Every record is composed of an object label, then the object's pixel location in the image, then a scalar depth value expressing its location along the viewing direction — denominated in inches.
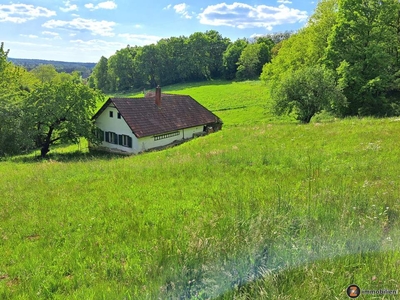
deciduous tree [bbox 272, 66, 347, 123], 989.2
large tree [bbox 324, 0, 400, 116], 1058.1
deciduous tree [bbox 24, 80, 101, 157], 1043.9
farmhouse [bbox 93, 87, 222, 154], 1119.0
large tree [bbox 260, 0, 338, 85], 1268.5
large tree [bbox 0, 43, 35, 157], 1013.2
